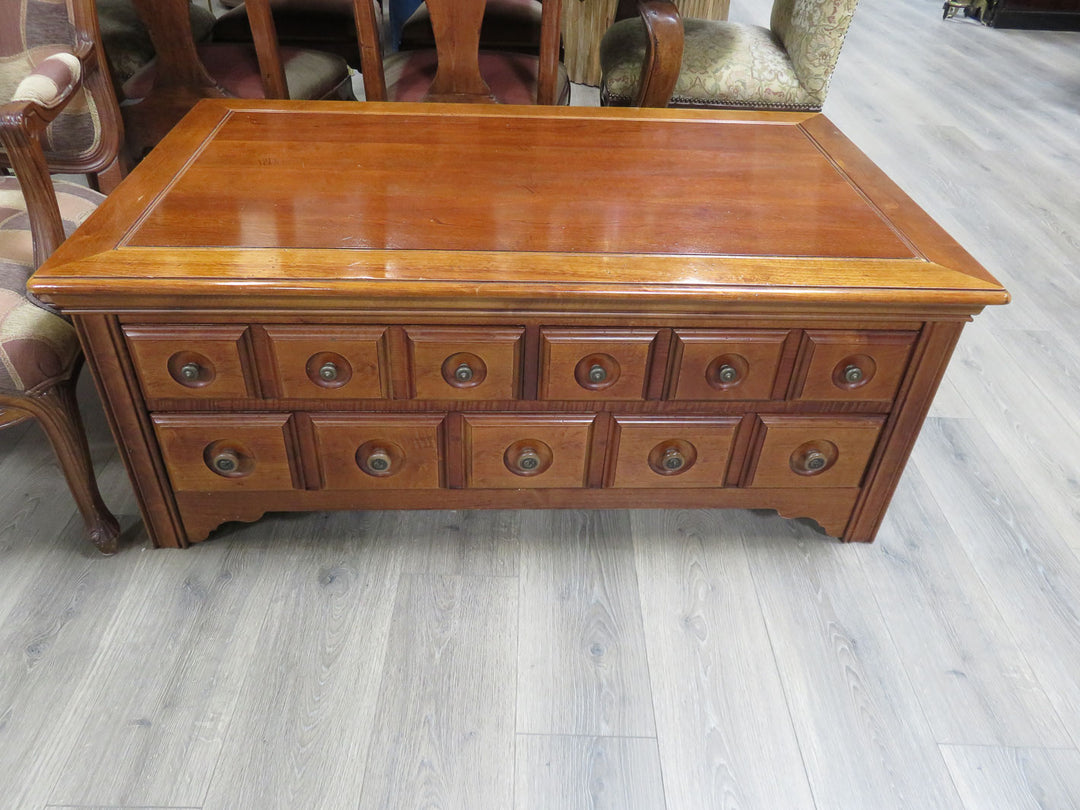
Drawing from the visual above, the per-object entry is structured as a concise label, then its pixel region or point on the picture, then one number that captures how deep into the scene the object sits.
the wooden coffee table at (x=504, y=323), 0.99
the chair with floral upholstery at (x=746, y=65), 1.77
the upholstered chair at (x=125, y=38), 1.85
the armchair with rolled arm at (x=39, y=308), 1.03
